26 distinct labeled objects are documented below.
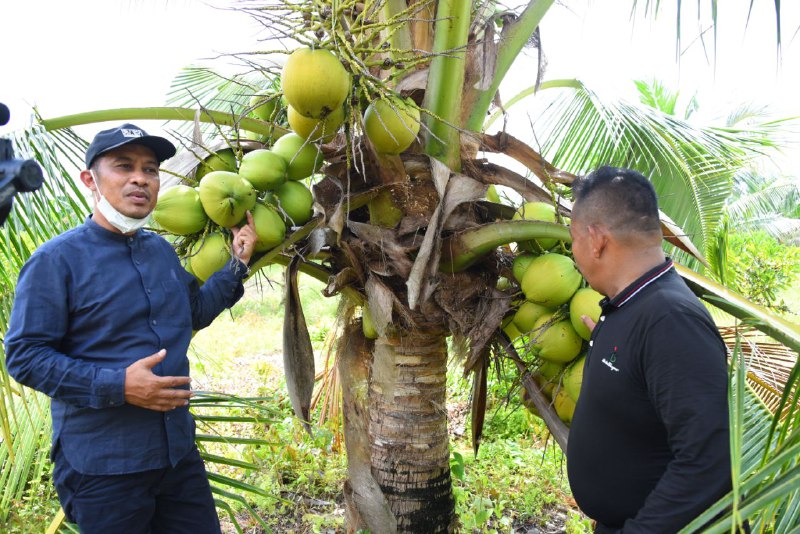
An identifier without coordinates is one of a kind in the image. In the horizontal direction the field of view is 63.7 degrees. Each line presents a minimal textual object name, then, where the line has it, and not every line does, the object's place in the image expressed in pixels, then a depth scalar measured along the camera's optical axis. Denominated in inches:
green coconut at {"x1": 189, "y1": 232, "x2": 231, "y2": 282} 75.0
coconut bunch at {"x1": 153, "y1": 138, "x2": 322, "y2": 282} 70.2
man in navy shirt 63.8
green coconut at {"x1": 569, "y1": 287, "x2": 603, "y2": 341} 73.6
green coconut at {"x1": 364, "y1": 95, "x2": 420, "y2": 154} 70.1
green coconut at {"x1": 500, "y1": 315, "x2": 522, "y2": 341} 87.0
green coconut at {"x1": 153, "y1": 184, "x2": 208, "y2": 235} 71.3
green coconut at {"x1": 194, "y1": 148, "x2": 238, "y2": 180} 77.7
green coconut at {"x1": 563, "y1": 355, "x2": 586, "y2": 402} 76.9
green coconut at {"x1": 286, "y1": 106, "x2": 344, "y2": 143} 67.8
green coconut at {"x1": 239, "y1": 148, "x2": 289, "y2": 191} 73.6
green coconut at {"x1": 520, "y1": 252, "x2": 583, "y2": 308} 74.8
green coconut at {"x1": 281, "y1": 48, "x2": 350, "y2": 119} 59.8
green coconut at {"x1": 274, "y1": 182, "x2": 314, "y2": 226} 78.7
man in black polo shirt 47.9
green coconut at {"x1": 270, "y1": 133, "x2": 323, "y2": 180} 77.2
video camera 37.4
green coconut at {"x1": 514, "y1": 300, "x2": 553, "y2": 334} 79.7
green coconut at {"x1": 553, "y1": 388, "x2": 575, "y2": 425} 80.1
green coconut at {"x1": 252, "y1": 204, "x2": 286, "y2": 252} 74.6
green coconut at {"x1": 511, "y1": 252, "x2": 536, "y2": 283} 80.4
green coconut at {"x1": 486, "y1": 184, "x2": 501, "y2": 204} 90.0
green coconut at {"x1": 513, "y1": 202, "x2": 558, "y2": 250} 80.2
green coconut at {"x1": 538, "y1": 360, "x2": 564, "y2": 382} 80.6
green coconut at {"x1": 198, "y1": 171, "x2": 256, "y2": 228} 69.4
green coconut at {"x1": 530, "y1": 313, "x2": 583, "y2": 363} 76.3
